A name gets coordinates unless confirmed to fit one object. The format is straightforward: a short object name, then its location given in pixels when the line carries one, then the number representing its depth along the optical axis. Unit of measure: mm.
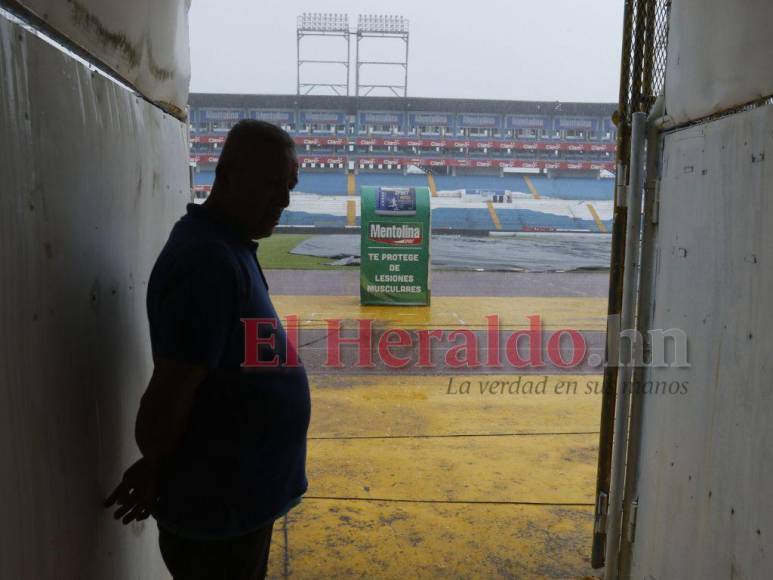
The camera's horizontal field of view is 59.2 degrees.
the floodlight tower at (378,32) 40750
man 1532
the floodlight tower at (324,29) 40969
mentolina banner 9984
